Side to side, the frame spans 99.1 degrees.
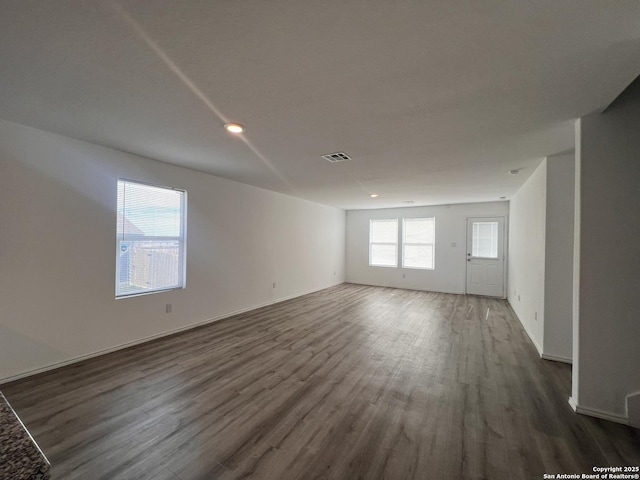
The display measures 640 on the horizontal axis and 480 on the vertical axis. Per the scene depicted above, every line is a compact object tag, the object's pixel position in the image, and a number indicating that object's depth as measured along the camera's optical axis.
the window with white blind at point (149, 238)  3.40
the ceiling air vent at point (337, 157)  3.27
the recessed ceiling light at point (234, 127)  2.47
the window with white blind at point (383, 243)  8.08
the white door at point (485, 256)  6.64
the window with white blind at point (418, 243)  7.54
